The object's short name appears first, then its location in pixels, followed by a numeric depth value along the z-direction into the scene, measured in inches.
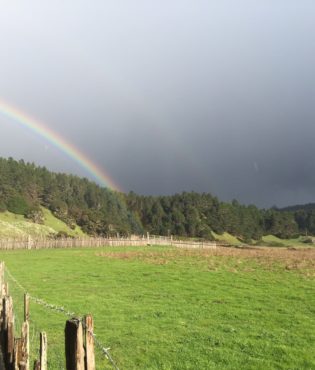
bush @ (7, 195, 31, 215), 5895.7
